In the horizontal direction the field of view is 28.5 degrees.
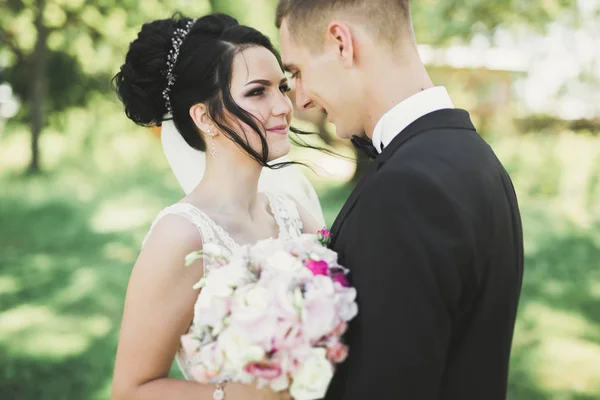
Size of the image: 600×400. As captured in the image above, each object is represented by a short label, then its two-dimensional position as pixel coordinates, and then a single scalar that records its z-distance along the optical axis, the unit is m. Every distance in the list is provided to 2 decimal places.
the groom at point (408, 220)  1.35
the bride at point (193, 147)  1.65
